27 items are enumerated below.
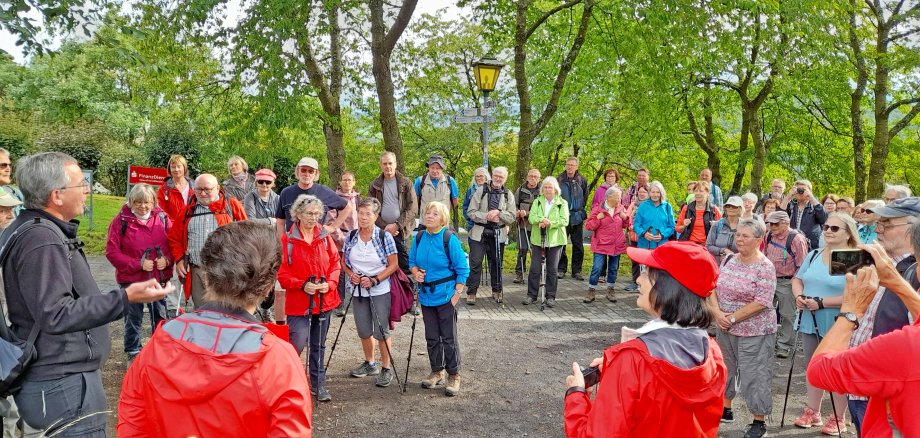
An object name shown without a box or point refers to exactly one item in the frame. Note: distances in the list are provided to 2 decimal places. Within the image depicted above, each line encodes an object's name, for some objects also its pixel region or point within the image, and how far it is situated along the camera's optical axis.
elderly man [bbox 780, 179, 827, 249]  10.37
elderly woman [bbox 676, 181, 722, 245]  10.74
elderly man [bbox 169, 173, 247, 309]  7.04
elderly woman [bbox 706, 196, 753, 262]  8.72
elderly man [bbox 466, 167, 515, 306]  10.66
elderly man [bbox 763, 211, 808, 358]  7.44
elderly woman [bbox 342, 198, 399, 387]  6.46
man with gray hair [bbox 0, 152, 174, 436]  2.66
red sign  14.77
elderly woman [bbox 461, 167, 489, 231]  10.97
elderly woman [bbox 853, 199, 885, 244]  7.15
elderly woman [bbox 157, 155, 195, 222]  7.69
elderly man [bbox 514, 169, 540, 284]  11.38
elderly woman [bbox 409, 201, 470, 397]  6.27
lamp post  12.24
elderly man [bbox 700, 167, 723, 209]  12.16
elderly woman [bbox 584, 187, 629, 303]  11.05
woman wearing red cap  2.33
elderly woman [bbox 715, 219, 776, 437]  5.33
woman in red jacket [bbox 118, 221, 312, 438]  1.96
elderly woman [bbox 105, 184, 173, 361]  6.86
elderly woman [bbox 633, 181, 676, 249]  10.89
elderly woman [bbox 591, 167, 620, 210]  12.29
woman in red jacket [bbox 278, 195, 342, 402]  5.93
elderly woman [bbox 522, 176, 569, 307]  10.35
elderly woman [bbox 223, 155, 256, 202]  9.15
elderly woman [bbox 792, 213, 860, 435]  5.45
